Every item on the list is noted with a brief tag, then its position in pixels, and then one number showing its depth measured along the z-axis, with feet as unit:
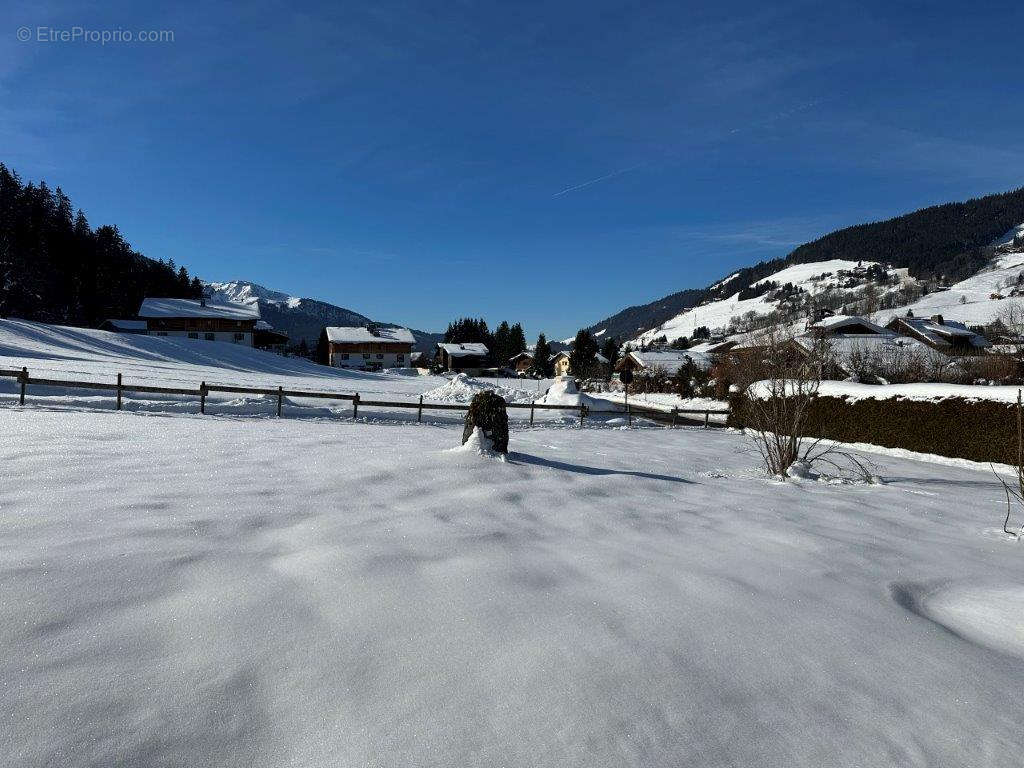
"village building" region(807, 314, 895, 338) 177.06
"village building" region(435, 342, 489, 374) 288.71
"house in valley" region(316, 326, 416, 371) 260.01
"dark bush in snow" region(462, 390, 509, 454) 29.30
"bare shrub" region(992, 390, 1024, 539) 19.04
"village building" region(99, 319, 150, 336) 215.31
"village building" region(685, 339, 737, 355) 236.75
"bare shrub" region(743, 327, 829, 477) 34.81
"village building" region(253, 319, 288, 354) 252.58
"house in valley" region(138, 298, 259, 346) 221.66
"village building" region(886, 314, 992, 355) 172.63
